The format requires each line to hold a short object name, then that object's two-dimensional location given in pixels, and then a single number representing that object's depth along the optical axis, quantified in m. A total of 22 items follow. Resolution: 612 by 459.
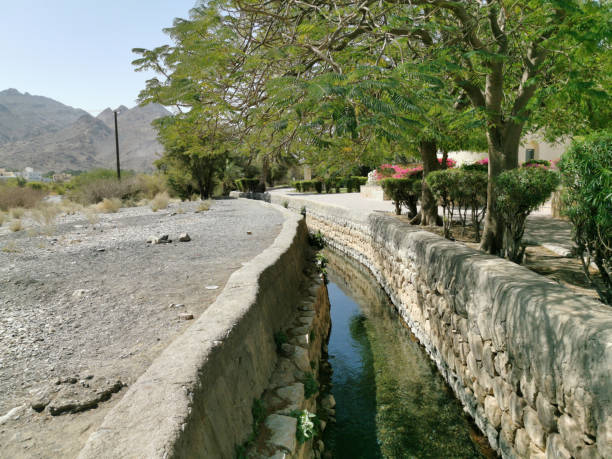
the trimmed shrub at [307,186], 33.02
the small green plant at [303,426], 2.76
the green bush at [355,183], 31.12
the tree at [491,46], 4.70
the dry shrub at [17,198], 18.89
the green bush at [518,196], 5.38
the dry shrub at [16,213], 15.59
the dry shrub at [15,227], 11.33
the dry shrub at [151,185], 25.78
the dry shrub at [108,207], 17.32
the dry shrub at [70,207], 17.72
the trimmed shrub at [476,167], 9.86
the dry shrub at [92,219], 12.02
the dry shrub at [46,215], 12.49
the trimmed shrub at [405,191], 12.25
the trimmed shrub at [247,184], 37.47
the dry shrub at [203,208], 16.03
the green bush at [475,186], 7.79
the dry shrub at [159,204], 16.99
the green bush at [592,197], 3.36
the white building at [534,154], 24.22
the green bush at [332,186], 31.11
